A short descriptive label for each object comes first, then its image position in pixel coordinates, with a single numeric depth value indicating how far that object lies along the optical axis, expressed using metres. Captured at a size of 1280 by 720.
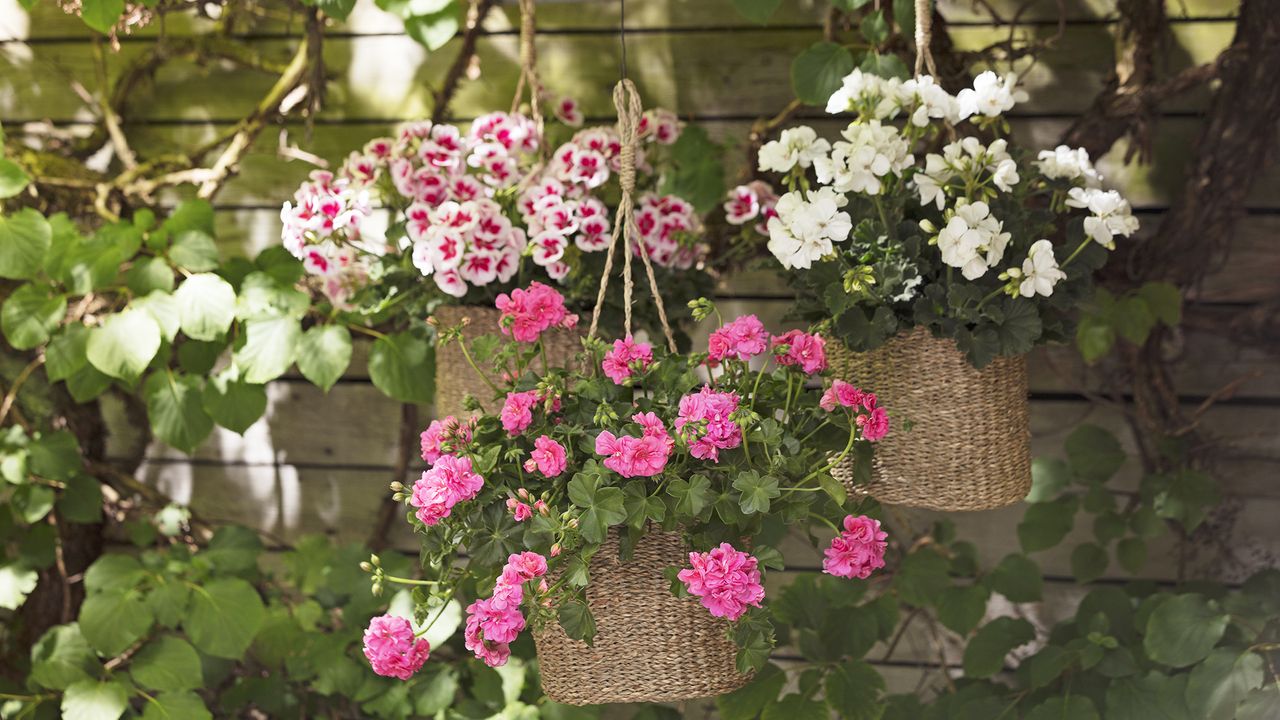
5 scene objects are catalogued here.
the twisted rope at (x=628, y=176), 2.73
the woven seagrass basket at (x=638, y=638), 2.69
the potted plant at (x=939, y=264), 2.73
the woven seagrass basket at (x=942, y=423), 2.78
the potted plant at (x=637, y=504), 2.64
